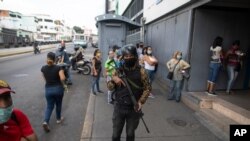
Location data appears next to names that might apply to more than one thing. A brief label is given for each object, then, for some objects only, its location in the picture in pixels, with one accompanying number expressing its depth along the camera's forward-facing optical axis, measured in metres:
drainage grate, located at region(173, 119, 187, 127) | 4.02
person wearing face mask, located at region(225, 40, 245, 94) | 5.07
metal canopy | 8.05
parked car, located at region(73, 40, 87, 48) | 27.91
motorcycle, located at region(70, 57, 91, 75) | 9.37
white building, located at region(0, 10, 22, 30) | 45.98
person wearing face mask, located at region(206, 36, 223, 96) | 5.02
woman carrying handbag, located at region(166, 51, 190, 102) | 5.16
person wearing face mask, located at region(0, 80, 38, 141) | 1.31
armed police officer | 2.45
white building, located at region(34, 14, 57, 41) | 74.74
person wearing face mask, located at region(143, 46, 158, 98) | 5.80
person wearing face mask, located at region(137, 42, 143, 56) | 7.68
